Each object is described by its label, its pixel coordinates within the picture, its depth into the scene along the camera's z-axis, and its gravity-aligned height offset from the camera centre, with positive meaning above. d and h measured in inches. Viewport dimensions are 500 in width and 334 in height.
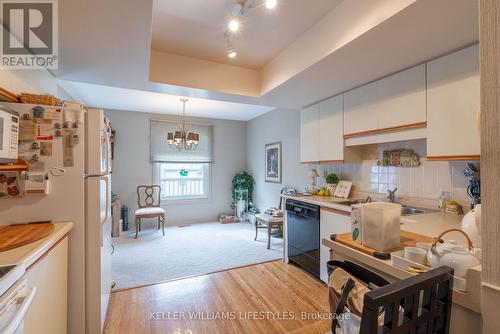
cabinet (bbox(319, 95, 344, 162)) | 107.9 +18.7
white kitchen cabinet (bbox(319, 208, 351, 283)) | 88.6 -23.7
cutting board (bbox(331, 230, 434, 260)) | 41.6 -15.8
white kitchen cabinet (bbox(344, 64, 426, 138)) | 77.3 +24.1
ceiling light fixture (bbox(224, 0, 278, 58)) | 68.4 +49.8
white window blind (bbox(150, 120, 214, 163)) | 200.8 +20.1
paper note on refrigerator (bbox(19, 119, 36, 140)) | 58.9 +10.3
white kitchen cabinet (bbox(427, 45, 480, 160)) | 63.8 +18.4
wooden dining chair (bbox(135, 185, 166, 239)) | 173.0 -29.7
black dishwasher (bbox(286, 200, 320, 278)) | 102.9 -32.6
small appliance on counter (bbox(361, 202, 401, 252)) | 42.9 -11.1
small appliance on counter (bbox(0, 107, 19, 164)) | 50.3 +7.8
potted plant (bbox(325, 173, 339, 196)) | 122.7 -7.4
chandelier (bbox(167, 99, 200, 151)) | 157.6 +22.1
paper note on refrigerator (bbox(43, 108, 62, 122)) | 61.7 +14.8
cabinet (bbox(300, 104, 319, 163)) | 123.9 +18.8
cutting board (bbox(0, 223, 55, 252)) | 47.2 -15.1
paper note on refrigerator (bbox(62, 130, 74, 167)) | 62.9 +5.4
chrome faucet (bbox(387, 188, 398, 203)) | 95.6 -12.1
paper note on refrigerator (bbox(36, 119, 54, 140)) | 60.7 +10.5
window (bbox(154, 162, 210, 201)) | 206.8 -11.3
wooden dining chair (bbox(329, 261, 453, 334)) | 23.5 -16.0
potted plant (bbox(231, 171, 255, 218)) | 221.3 -24.7
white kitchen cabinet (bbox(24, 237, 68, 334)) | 44.0 -28.1
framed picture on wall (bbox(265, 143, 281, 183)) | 180.9 +4.5
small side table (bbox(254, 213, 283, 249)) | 144.5 -34.5
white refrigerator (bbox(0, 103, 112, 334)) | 61.2 -8.8
